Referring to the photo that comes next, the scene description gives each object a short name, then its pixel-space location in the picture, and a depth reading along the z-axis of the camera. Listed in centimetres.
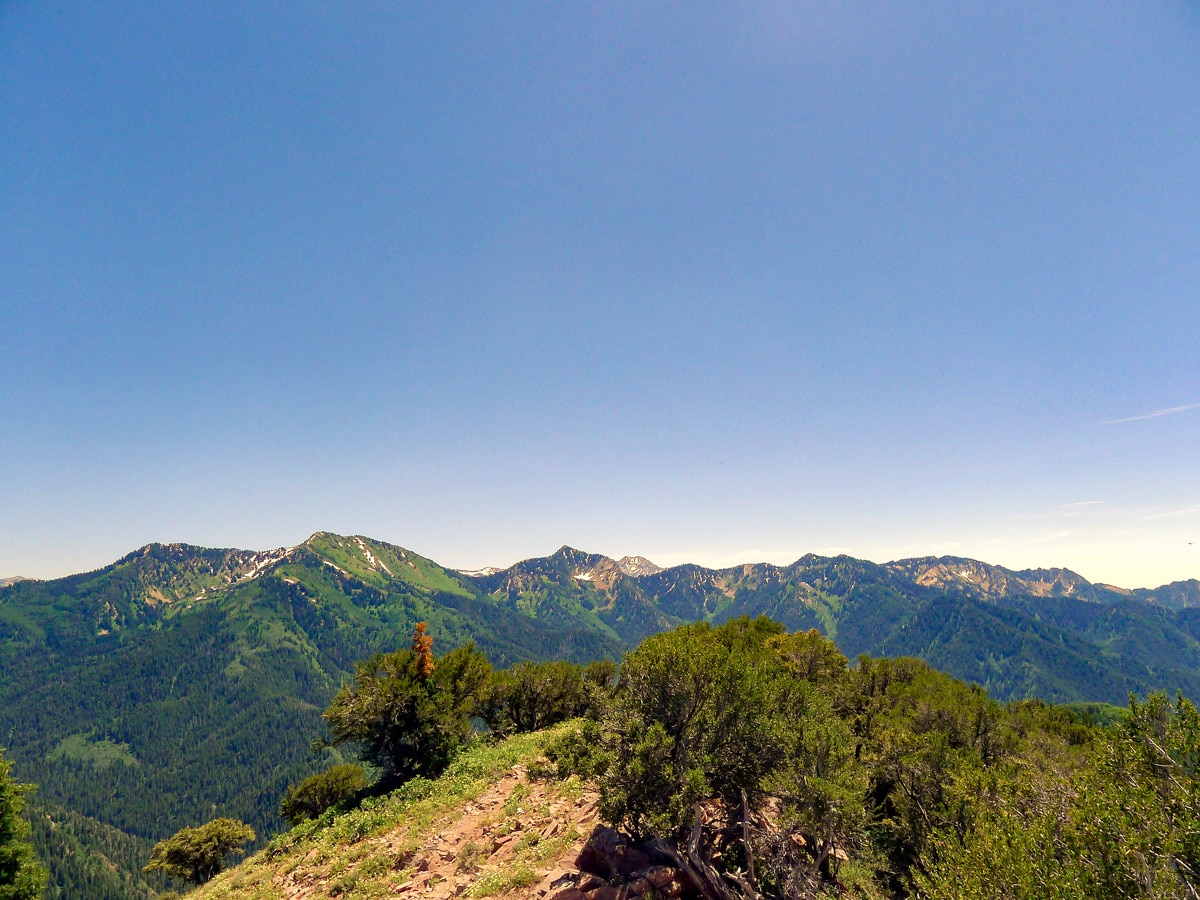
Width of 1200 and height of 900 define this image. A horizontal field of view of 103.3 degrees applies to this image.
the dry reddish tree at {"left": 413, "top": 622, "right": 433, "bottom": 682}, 4916
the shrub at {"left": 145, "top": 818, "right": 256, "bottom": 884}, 5725
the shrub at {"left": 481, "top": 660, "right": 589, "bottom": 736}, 6131
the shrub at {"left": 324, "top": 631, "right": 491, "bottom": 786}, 4478
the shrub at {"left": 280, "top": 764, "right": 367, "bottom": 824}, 6594
